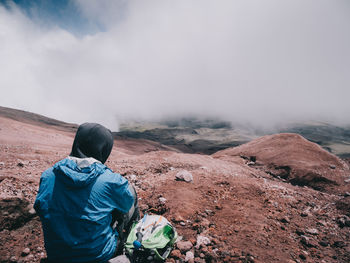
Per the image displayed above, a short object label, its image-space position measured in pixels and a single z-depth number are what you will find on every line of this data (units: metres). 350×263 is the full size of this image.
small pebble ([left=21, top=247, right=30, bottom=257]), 3.16
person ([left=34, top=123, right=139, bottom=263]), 2.04
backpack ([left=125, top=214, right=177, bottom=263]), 2.62
